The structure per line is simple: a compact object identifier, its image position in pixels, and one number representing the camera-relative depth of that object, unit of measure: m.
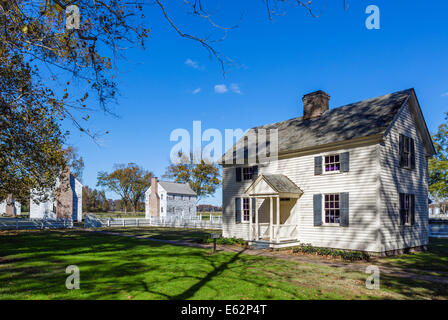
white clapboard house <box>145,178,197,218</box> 49.16
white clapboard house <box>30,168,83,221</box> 37.84
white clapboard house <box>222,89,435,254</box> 14.59
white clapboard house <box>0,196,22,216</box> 57.16
